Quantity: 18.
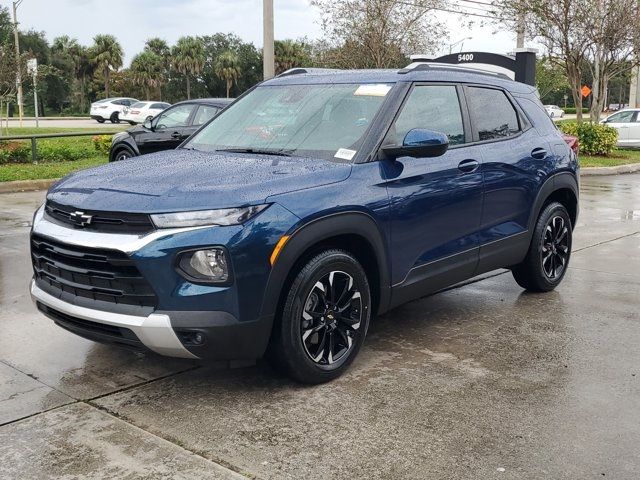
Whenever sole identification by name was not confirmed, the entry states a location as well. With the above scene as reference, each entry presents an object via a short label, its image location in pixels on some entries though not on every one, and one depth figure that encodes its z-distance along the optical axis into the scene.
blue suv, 3.66
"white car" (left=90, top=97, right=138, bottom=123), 40.78
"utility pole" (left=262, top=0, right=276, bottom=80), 15.85
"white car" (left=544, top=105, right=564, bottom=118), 55.06
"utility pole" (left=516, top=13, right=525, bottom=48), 22.50
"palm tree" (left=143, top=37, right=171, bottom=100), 69.31
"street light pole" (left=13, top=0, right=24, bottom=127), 21.00
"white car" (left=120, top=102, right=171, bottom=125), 38.53
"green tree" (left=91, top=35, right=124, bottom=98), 64.44
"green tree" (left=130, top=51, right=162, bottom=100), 65.25
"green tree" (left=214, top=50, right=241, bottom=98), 66.25
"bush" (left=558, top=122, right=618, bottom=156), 21.47
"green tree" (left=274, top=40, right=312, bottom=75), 58.72
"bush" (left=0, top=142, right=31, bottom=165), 15.70
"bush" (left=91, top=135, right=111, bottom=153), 17.83
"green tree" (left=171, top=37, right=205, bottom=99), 67.31
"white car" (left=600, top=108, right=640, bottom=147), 24.89
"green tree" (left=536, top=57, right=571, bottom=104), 23.78
